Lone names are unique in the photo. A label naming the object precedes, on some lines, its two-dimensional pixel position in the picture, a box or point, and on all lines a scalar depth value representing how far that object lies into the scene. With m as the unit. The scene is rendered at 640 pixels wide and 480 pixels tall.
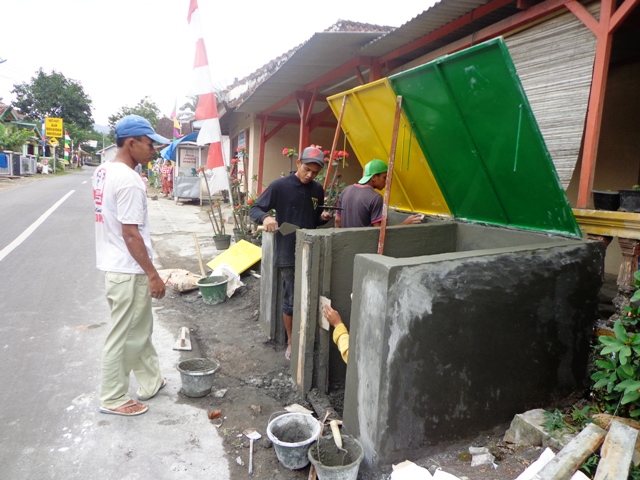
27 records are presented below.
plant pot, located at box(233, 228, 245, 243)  8.25
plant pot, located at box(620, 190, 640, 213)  2.94
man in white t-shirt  2.90
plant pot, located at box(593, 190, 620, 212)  3.12
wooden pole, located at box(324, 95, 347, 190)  4.53
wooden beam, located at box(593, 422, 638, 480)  1.95
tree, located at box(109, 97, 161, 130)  56.88
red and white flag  8.09
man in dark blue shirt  3.98
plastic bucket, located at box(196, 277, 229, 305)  5.73
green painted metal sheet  2.75
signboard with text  38.09
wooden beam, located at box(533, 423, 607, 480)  2.03
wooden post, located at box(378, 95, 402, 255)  3.52
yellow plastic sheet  6.51
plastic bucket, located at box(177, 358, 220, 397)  3.33
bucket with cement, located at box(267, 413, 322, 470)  2.56
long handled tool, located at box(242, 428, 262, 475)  2.75
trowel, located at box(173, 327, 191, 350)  4.29
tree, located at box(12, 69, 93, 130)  55.78
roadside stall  18.58
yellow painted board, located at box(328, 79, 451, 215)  4.07
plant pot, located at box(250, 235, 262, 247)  7.73
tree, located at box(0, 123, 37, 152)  28.55
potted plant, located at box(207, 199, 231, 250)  8.80
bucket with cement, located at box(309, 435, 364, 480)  2.33
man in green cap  4.02
